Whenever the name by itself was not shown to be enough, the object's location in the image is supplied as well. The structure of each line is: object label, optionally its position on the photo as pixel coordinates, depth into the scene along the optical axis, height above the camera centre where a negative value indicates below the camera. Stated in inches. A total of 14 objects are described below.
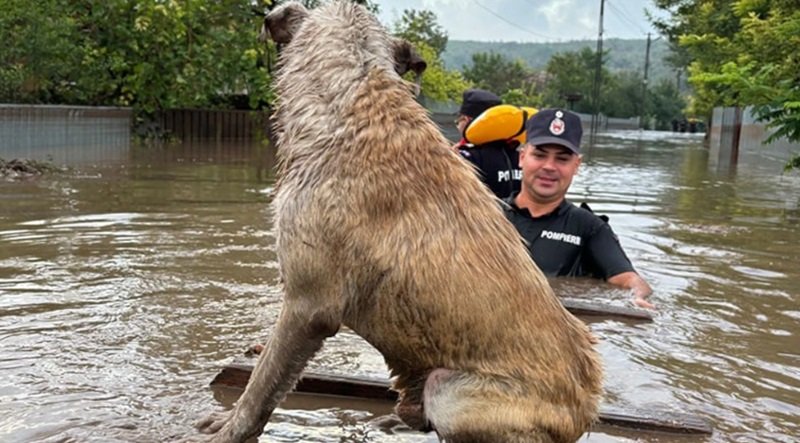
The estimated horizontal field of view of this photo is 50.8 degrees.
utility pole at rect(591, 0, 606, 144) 2747.3 +175.9
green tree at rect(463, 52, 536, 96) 3250.5 +209.6
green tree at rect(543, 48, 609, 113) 3351.4 +208.1
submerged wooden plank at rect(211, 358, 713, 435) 171.6 -54.2
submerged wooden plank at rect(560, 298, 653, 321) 231.1 -49.2
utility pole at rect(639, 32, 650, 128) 3932.1 +168.4
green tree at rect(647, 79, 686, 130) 4135.6 +145.6
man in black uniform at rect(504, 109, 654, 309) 225.8 -29.6
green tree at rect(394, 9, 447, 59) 1406.3 +167.5
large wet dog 119.6 -22.7
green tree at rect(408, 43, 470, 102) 1333.0 +66.4
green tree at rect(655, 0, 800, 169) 487.2 +43.4
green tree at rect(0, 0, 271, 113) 855.1 +59.5
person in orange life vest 288.5 -13.0
